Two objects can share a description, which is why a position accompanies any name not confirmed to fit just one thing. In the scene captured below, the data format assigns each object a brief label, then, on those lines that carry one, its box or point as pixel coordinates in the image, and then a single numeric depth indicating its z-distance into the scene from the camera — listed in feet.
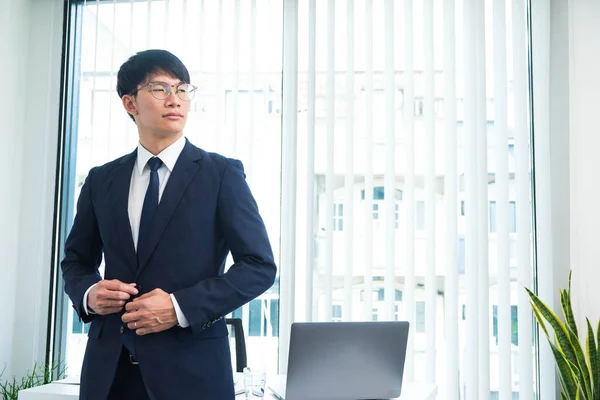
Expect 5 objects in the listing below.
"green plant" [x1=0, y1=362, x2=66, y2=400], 9.58
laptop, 5.15
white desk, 5.86
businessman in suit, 4.15
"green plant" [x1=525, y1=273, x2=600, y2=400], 8.26
